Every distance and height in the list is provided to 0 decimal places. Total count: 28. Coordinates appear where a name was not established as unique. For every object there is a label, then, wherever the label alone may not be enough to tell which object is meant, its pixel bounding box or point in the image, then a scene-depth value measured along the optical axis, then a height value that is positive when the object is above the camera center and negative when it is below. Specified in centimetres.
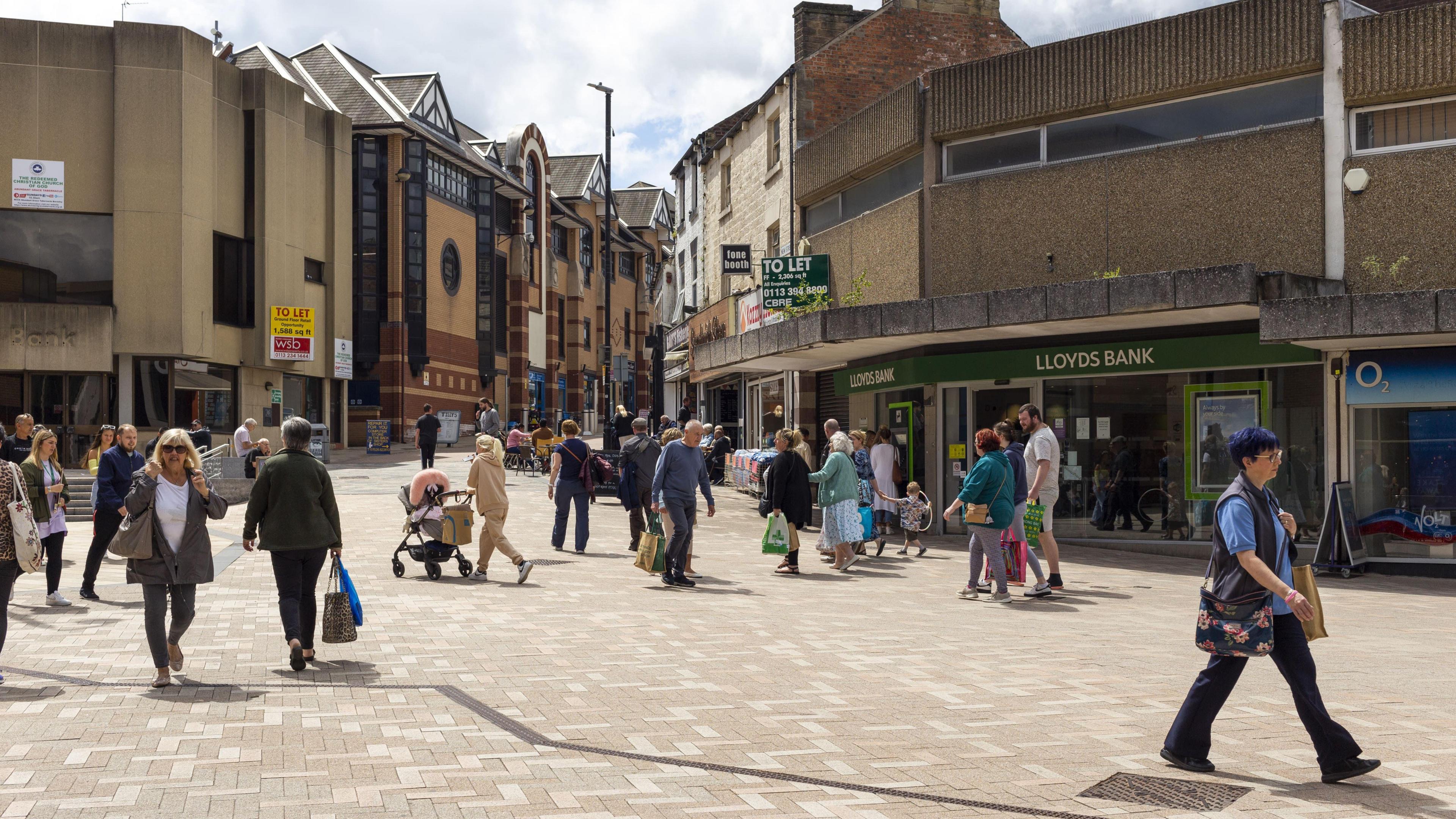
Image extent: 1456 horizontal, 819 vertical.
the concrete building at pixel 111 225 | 3228 +569
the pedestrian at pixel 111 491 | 1183 -38
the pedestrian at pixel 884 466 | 1764 -27
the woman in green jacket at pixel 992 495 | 1194 -46
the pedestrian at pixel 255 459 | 2570 -19
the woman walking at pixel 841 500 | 1488 -62
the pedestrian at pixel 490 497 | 1375 -52
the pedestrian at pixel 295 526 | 844 -50
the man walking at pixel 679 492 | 1339 -47
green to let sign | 2495 +323
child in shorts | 1733 -86
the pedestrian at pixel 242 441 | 2775 +18
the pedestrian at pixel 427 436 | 3041 +28
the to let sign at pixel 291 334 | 3731 +330
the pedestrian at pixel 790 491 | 1471 -50
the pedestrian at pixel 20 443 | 1300 +9
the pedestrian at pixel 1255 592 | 561 -66
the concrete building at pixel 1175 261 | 1566 +250
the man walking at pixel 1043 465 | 1249 -19
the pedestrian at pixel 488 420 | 3578 +77
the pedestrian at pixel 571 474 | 1642 -33
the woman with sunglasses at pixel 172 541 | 789 -56
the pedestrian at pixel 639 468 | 1644 -26
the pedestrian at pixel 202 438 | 2770 +25
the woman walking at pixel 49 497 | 1109 -41
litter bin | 3284 +15
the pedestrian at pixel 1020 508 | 1266 -61
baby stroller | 1368 -93
